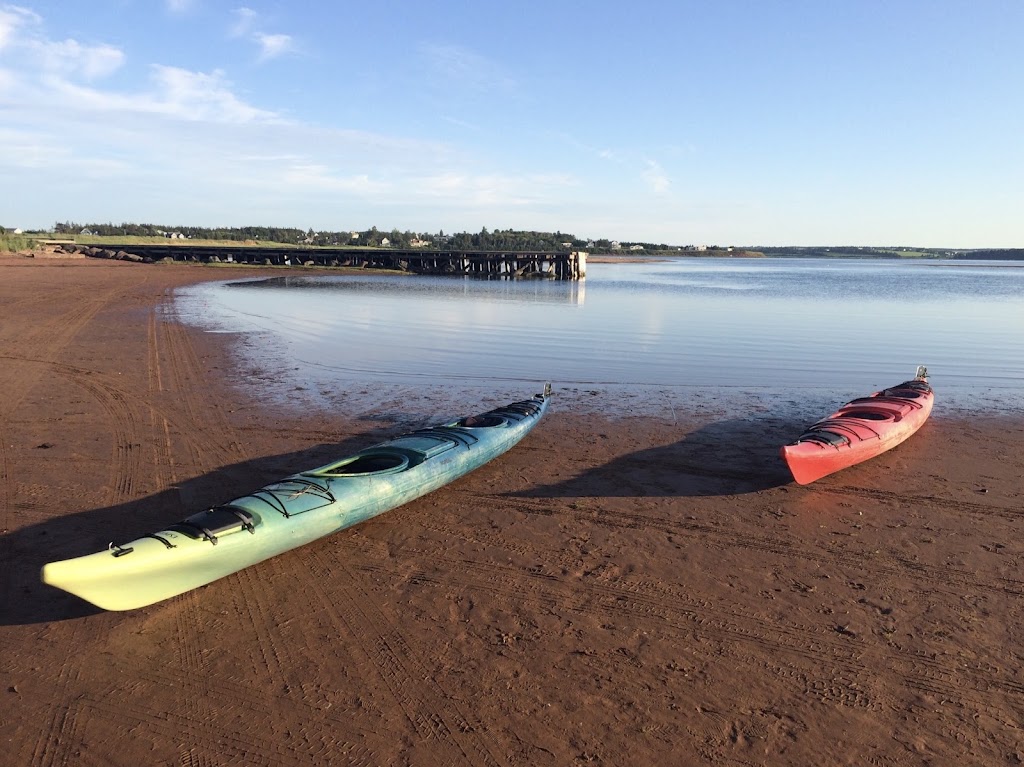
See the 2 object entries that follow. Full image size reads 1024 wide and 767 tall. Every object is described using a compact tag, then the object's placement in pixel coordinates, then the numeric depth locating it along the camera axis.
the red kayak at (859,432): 9.45
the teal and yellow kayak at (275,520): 5.73
